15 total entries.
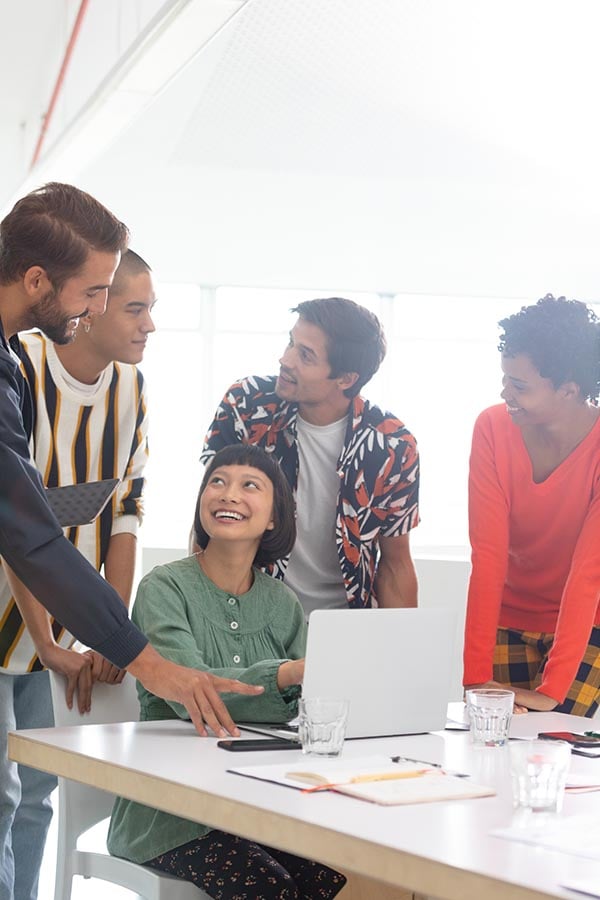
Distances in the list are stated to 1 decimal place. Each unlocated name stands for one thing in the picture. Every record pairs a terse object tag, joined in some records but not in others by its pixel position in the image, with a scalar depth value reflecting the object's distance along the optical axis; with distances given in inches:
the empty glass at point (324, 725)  124.4
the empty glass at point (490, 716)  133.0
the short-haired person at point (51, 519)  128.0
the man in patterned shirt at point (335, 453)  173.7
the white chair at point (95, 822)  130.9
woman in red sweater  171.4
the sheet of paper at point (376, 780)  112.1
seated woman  130.8
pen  121.2
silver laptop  129.0
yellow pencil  112.8
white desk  98.5
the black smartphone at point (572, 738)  136.4
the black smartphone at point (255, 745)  126.0
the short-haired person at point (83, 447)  158.6
